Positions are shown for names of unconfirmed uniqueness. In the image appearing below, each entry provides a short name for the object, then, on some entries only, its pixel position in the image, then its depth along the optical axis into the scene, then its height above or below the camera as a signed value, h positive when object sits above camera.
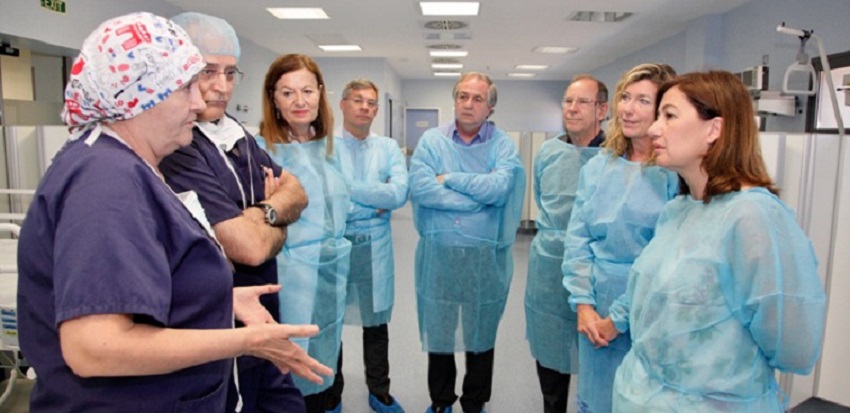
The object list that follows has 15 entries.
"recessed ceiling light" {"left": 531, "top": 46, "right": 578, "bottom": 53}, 8.62 +1.67
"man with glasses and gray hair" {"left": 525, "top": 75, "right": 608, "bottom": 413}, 2.07 -0.36
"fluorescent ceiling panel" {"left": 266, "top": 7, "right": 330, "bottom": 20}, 6.02 +1.55
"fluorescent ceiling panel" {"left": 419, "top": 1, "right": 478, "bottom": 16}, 5.62 +1.53
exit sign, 4.10 +1.06
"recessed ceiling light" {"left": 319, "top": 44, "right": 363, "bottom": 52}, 8.66 +1.65
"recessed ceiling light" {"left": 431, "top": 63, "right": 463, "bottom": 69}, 10.95 +1.74
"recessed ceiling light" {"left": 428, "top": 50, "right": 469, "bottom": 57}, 9.12 +1.67
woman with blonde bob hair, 1.60 -0.20
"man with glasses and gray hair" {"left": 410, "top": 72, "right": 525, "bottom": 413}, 2.25 -0.37
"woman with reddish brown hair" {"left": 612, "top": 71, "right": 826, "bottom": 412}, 1.02 -0.25
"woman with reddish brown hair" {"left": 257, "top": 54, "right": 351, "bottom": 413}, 1.78 -0.15
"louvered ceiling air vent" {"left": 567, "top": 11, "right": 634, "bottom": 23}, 6.18 +1.60
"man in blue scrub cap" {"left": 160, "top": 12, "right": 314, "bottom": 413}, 1.19 -0.10
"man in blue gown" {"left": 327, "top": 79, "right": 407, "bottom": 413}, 2.37 -0.35
